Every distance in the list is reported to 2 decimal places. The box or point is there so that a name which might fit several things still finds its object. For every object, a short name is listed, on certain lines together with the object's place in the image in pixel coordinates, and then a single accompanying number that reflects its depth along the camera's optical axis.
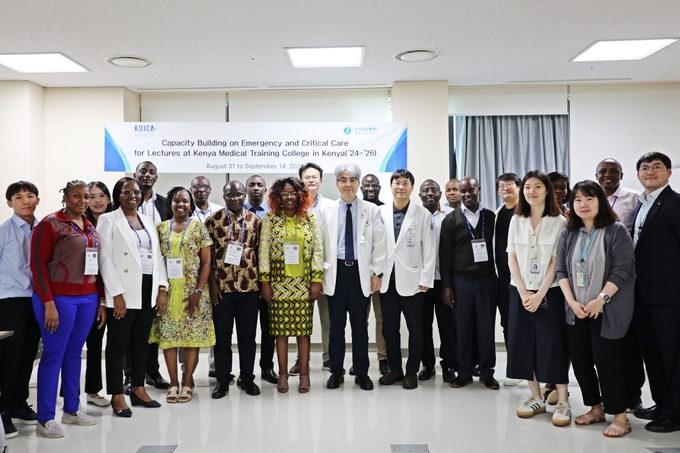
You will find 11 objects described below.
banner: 6.62
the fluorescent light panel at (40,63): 5.58
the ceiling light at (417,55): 5.62
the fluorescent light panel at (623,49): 5.41
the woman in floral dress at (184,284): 4.27
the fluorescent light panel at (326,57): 5.54
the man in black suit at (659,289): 3.55
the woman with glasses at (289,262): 4.45
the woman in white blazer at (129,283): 3.90
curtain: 7.20
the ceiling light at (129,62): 5.71
